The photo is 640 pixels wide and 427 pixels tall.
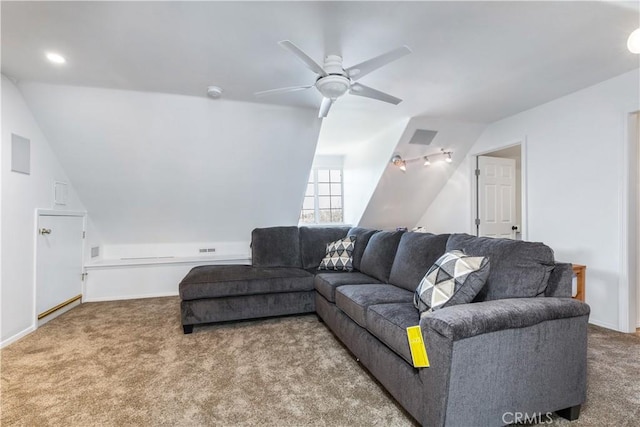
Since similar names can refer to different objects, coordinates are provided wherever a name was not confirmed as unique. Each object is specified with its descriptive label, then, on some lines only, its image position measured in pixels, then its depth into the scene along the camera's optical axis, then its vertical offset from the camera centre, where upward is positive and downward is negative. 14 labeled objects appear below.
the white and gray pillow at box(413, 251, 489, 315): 1.63 -0.38
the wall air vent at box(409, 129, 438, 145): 4.17 +1.12
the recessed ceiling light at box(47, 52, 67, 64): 2.29 +1.22
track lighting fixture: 4.42 +0.86
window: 5.82 +0.31
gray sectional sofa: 1.33 -0.63
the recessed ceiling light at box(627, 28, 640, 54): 1.72 +1.02
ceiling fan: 1.80 +0.95
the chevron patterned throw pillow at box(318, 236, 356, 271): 3.37 -0.49
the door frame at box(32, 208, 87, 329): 2.88 -0.50
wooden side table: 2.92 -0.63
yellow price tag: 1.41 -0.64
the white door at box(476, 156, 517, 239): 4.59 +0.28
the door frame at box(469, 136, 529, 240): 3.76 +0.51
